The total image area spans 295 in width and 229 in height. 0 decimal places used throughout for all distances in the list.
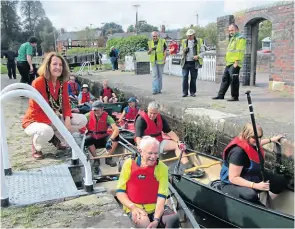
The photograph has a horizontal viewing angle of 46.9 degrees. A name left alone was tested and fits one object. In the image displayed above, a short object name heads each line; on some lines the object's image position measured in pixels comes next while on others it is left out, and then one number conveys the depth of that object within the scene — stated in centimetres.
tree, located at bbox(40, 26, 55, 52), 4887
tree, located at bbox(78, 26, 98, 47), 4500
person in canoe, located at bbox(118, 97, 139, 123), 838
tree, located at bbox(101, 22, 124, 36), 7329
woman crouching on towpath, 452
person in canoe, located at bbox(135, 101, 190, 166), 534
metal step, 350
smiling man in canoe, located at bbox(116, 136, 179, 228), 322
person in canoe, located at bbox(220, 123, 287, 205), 397
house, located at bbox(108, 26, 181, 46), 6168
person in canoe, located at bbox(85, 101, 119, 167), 605
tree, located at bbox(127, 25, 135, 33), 7534
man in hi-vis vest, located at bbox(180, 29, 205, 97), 851
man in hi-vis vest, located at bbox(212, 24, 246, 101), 746
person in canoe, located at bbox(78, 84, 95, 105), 1009
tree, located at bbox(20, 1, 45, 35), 5520
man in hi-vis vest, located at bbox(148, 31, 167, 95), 906
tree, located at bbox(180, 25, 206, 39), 4306
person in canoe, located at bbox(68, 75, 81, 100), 1127
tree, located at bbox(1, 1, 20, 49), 5003
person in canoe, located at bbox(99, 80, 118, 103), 1055
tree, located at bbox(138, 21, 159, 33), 6752
